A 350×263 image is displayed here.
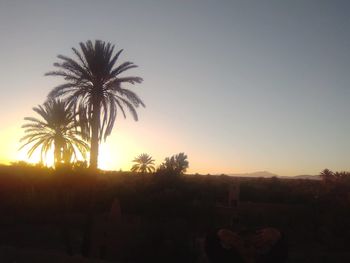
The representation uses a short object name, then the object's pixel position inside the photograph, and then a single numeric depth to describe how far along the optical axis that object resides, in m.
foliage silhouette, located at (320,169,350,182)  36.63
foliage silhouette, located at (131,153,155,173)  57.78
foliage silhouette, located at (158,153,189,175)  40.65
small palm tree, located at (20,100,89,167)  35.28
